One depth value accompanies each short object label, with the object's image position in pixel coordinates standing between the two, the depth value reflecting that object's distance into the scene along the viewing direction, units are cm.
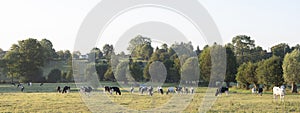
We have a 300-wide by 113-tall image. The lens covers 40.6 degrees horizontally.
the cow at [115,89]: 4020
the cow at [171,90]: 4483
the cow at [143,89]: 4169
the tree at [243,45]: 9344
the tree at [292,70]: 5066
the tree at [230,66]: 6419
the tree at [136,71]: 7737
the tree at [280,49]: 10512
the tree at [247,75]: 5725
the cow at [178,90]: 4416
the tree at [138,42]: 10701
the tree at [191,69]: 7051
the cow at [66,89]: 4386
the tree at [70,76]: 8053
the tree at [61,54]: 11722
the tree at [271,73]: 5325
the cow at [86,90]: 3869
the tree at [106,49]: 12262
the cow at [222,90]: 4037
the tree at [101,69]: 7925
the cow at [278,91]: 3250
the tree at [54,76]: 7894
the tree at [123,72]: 7356
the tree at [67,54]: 12613
